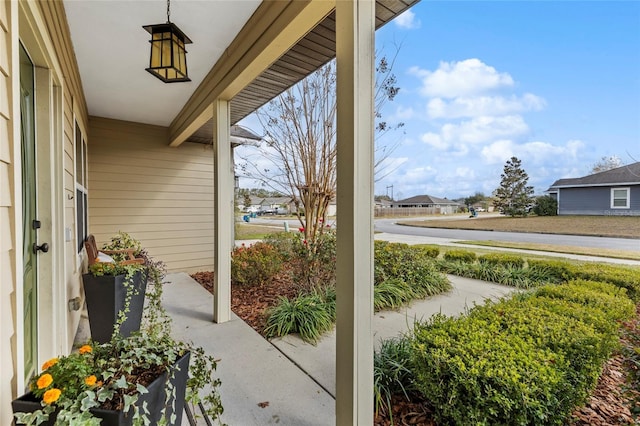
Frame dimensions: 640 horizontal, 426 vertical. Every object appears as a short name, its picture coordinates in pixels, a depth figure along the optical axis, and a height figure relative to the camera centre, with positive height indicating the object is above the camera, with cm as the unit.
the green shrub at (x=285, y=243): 424 -54
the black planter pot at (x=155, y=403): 97 -69
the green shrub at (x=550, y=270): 261 -63
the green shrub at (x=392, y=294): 371 -110
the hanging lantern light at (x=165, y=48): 208 +116
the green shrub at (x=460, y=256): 422 -71
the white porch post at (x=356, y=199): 147 +5
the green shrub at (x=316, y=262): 405 -72
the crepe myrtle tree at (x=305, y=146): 384 +86
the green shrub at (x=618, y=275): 196 -50
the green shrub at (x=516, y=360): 148 -84
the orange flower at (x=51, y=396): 93 -58
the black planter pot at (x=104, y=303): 275 -86
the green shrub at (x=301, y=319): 299 -115
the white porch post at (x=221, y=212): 327 -2
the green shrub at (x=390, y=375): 192 -114
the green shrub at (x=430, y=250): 387 -57
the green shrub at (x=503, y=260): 325 -64
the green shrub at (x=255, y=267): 465 -90
